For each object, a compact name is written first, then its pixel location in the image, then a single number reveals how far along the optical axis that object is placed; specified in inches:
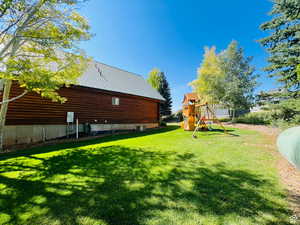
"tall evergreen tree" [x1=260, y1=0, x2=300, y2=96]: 297.4
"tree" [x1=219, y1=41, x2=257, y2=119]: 748.6
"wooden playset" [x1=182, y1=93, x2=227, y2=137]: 432.1
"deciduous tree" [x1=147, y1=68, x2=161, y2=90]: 1093.8
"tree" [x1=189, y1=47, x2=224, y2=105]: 803.7
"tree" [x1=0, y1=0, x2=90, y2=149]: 162.1
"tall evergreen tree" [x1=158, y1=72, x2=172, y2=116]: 1093.8
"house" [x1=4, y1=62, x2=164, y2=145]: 283.1
